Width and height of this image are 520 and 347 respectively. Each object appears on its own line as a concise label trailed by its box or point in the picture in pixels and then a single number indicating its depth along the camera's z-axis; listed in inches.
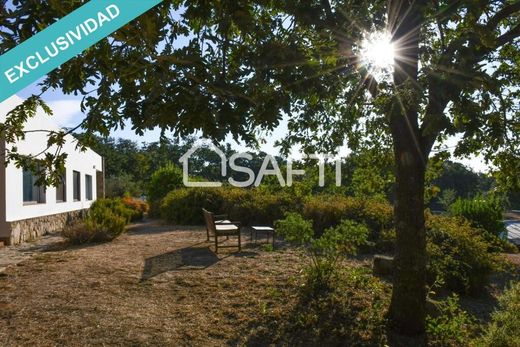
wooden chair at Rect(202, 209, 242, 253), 343.6
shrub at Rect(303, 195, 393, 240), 404.8
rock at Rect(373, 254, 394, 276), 266.2
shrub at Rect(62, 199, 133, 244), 398.9
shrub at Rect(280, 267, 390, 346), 167.3
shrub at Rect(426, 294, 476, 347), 161.9
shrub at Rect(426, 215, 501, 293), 247.8
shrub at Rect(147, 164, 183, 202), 880.9
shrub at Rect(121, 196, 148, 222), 765.5
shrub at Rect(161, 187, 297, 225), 542.6
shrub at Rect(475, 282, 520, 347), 147.2
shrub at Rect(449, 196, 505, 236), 481.7
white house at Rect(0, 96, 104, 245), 402.4
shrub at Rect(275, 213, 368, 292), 211.3
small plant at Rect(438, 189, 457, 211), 625.6
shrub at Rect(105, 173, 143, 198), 1242.6
